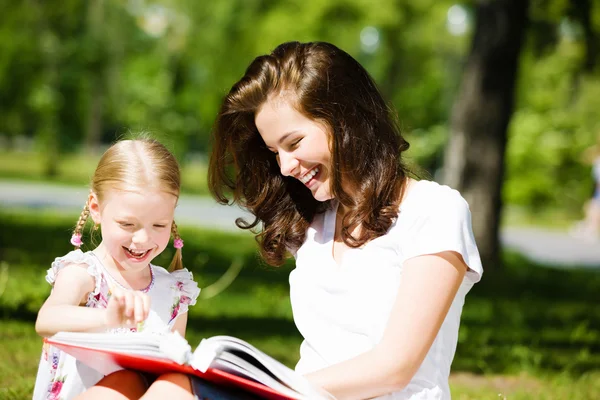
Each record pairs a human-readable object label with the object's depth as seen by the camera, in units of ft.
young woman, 13.16
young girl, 13.19
